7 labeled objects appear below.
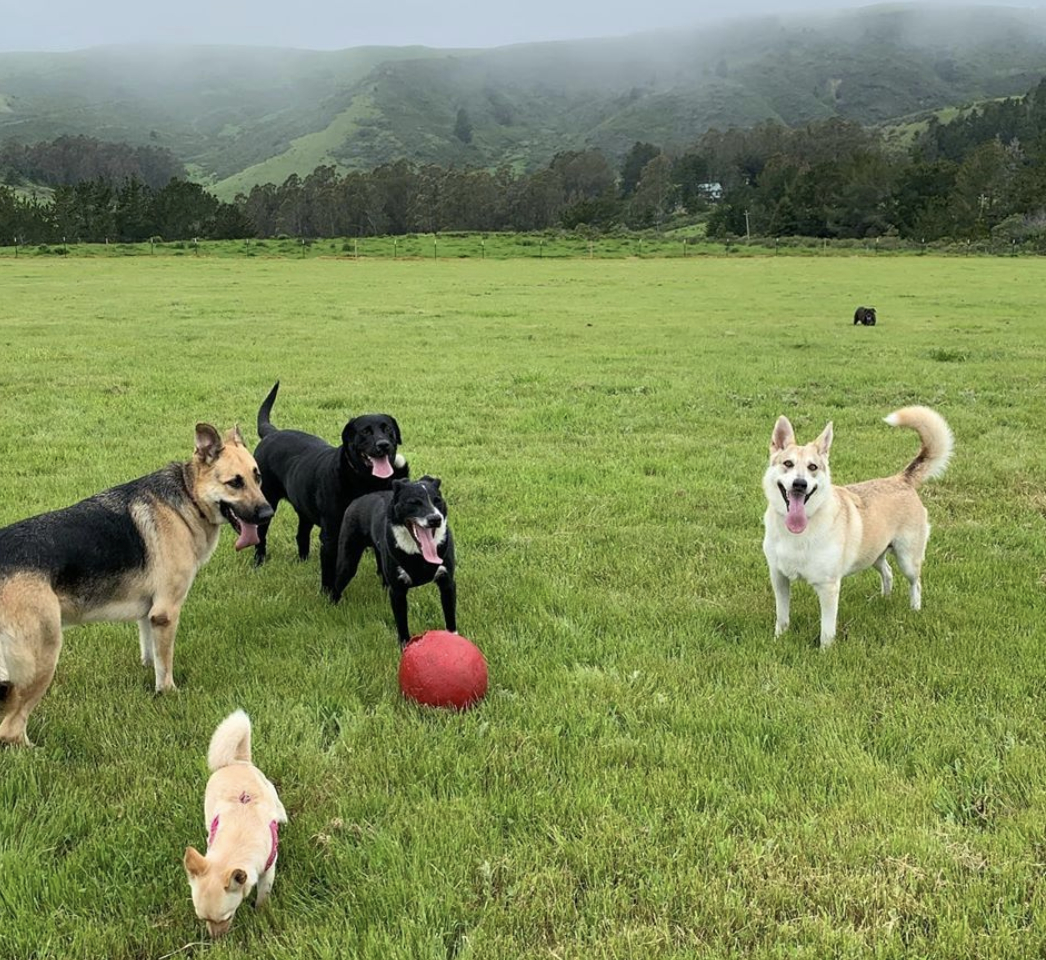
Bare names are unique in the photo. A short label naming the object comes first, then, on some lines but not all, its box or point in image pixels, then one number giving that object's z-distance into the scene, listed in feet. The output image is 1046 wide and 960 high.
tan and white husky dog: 18.99
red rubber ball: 16.02
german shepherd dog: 14.26
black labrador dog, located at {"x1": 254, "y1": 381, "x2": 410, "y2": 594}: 23.65
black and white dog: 18.84
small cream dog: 10.05
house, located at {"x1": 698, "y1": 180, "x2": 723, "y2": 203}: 517.14
